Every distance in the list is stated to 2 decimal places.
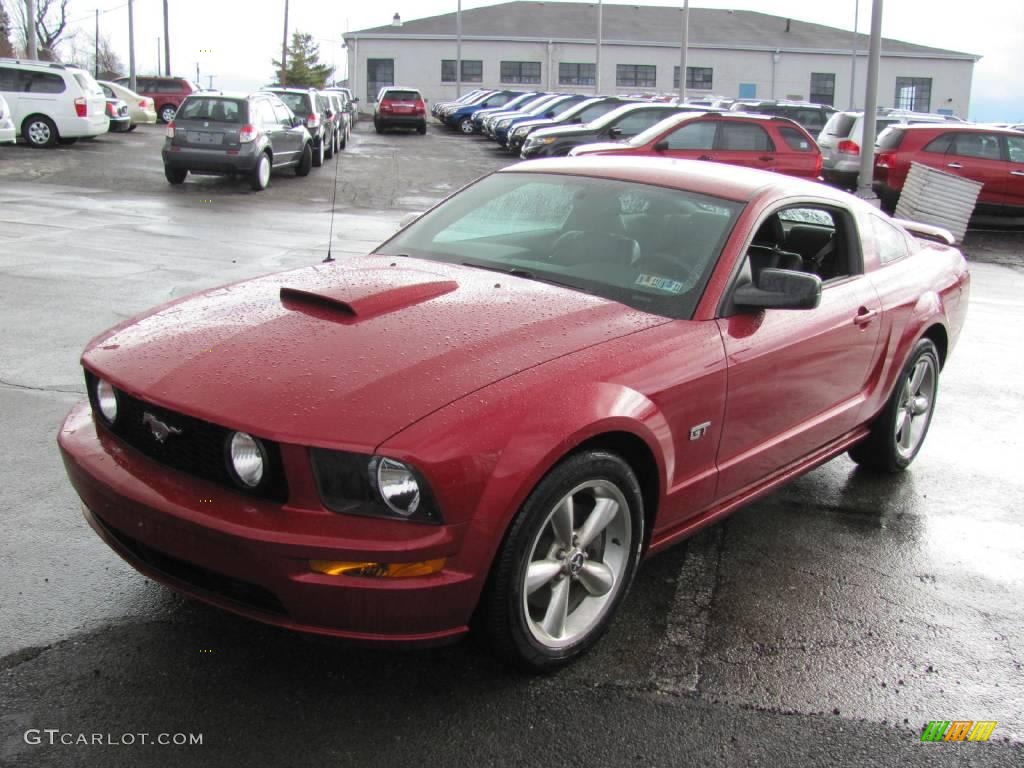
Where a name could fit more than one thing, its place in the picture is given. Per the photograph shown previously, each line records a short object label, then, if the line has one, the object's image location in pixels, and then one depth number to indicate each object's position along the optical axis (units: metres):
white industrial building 60.44
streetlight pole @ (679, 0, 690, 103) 32.87
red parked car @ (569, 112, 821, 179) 16.38
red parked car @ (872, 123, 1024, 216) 16.39
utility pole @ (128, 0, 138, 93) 40.09
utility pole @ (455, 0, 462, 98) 57.32
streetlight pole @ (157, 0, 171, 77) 55.53
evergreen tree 100.62
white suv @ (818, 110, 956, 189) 18.12
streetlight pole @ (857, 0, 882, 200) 16.80
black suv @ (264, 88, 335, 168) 22.94
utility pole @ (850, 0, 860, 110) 52.54
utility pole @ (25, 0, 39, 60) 29.39
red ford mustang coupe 2.76
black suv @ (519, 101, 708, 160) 18.95
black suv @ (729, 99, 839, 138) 28.94
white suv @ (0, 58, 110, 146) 22.39
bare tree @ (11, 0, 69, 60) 71.19
